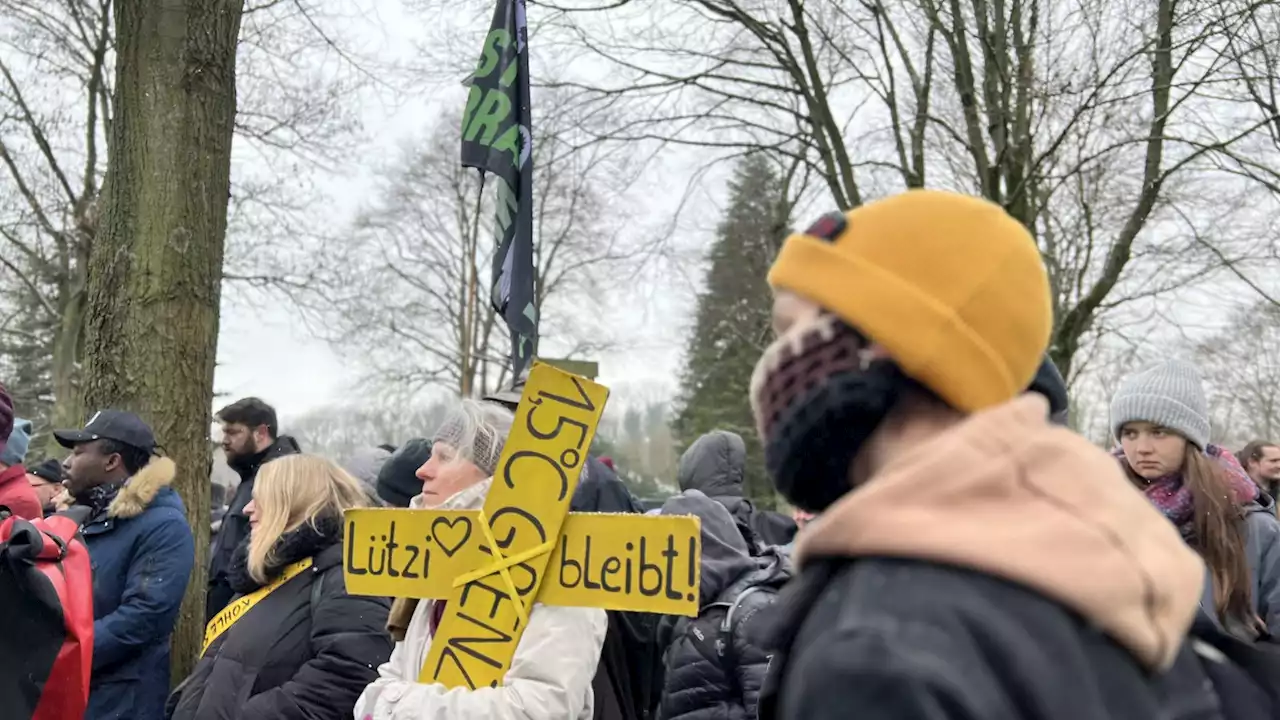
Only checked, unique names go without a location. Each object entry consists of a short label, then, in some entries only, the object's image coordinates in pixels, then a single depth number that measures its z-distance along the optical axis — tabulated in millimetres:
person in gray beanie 3309
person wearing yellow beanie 1050
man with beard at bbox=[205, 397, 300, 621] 5793
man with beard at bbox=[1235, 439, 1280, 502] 6520
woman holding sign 2436
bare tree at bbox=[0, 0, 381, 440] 15828
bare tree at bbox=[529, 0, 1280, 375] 9156
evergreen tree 28750
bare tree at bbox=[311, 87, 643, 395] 28312
